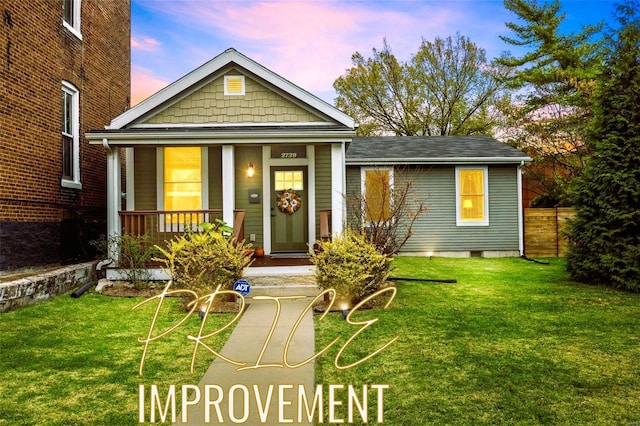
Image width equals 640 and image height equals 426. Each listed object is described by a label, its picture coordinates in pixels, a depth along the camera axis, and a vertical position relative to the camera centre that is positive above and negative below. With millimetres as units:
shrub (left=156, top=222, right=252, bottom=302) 6828 -694
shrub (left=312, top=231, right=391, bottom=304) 6613 -772
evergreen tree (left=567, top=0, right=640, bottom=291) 7992 +438
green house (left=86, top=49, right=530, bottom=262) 8680 +1441
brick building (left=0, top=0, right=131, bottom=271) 8117 +2024
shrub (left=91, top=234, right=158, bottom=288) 8211 -672
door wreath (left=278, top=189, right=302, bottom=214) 10719 +394
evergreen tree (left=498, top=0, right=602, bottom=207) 18469 +5555
